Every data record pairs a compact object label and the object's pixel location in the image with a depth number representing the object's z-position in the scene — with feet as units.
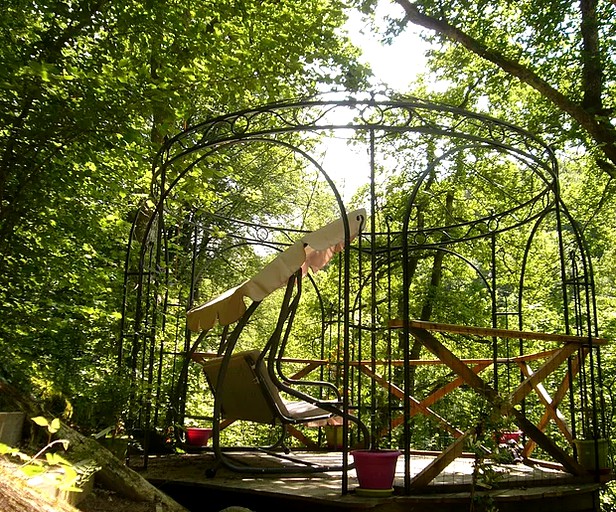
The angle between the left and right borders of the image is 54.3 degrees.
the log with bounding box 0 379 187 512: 10.64
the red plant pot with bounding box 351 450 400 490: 12.23
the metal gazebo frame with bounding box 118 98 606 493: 13.04
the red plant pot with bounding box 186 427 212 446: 21.84
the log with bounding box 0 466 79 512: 6.03
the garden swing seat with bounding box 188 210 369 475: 14.89
